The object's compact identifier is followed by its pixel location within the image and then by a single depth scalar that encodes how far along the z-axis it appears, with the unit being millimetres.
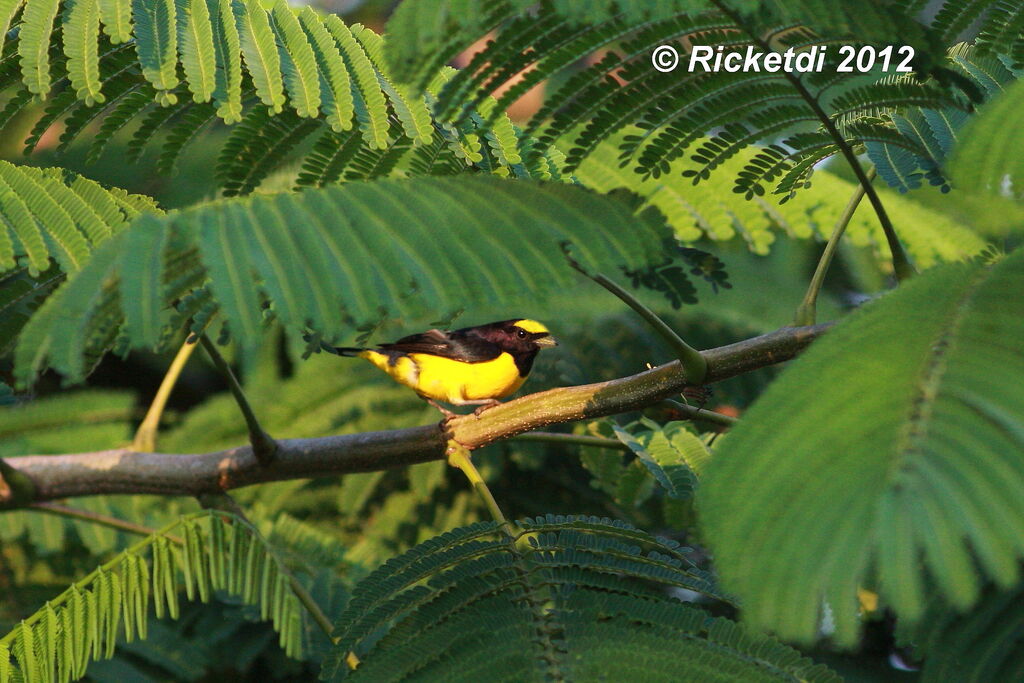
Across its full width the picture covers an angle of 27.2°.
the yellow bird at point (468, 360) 8273
